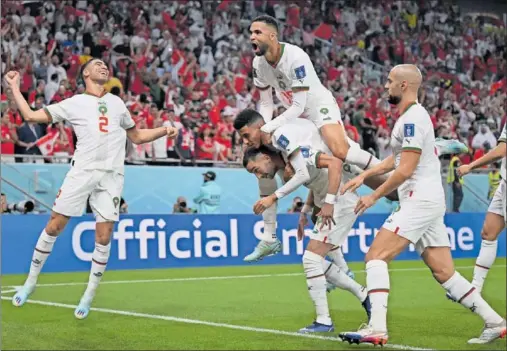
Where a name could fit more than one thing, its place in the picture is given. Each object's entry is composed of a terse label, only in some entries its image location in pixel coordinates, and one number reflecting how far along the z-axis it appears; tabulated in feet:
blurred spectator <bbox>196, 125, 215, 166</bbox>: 67.97
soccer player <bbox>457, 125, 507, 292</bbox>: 30.09
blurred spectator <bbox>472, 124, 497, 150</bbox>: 82.94
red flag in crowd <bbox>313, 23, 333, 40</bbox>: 96.02
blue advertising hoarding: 53.01
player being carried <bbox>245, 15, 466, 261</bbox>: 31.17
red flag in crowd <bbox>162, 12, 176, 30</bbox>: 82.91
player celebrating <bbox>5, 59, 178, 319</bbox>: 33.06
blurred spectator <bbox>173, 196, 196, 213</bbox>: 62.10
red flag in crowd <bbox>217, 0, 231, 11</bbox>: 88.43
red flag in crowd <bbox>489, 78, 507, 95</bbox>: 100.78
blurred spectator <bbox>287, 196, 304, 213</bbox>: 67.59
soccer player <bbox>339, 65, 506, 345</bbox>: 25.41
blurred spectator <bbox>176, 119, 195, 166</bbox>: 66.59
